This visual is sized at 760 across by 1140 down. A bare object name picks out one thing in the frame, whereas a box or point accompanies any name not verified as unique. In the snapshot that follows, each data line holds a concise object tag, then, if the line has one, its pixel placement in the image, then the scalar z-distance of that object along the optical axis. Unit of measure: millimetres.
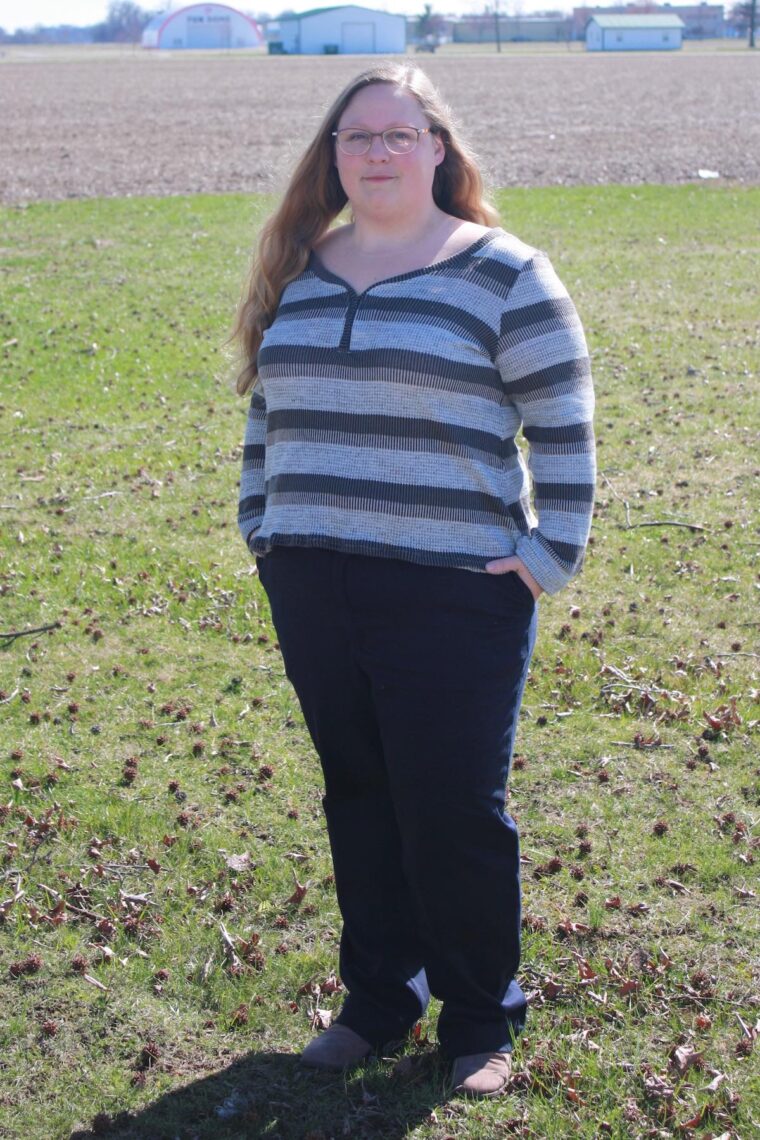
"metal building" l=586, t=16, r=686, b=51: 114188
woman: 2951
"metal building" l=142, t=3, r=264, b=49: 138125
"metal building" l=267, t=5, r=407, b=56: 115062
